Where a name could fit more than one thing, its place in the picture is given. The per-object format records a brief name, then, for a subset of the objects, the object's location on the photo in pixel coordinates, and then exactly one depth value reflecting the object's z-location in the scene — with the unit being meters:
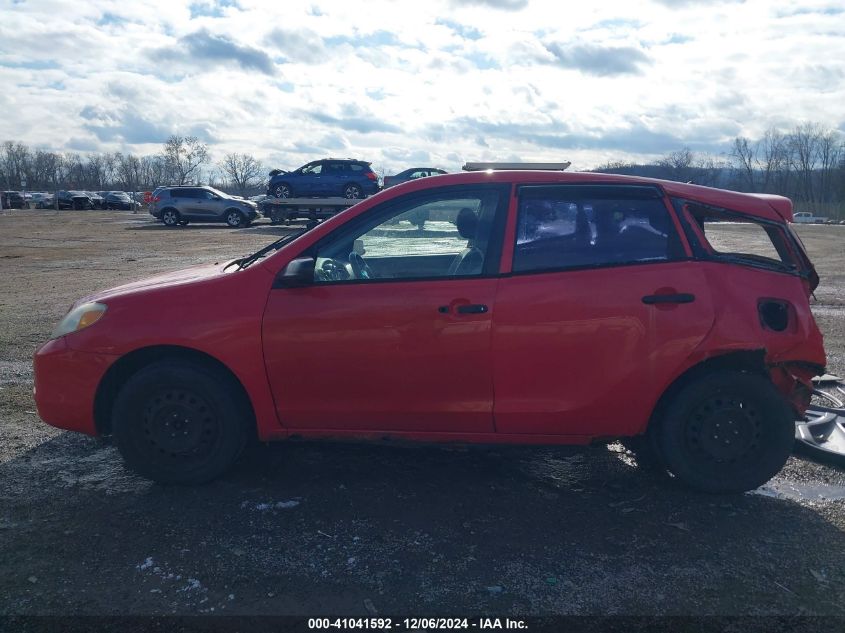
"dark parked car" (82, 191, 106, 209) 64.38
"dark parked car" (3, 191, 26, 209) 62.42
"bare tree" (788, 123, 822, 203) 94.44
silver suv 32.78
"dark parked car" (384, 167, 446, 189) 27.64
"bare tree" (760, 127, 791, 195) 97.06
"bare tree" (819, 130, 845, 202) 90.75
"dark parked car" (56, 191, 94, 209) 61.88
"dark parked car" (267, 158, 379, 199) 28.06
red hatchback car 4.01
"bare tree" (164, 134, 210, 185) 101.82
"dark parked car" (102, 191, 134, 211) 64.94
